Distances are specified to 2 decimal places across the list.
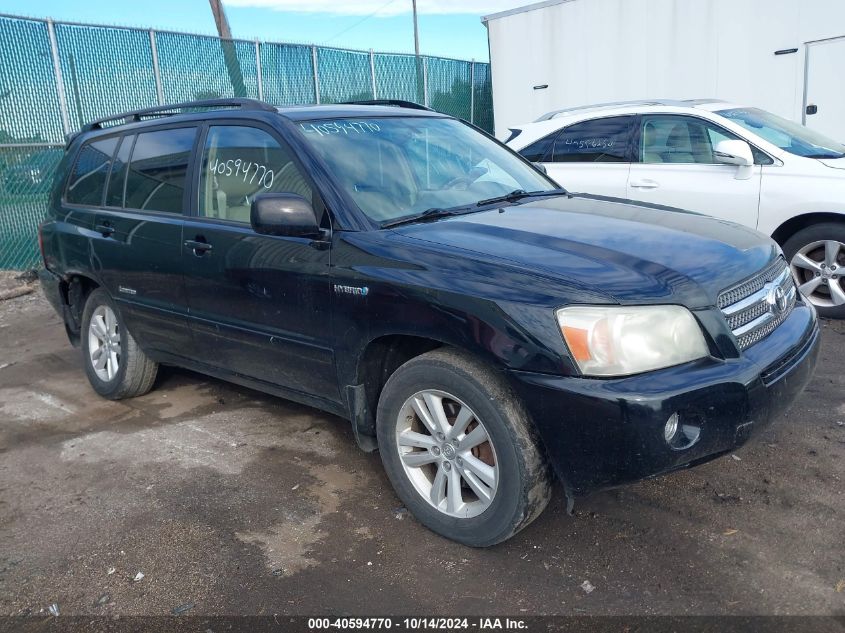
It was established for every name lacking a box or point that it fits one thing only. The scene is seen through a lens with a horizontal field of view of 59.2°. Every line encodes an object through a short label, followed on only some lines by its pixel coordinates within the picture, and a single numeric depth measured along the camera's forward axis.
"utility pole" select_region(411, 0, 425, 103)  14.21
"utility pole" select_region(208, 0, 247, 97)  11.16
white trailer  9.95
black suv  2.62
